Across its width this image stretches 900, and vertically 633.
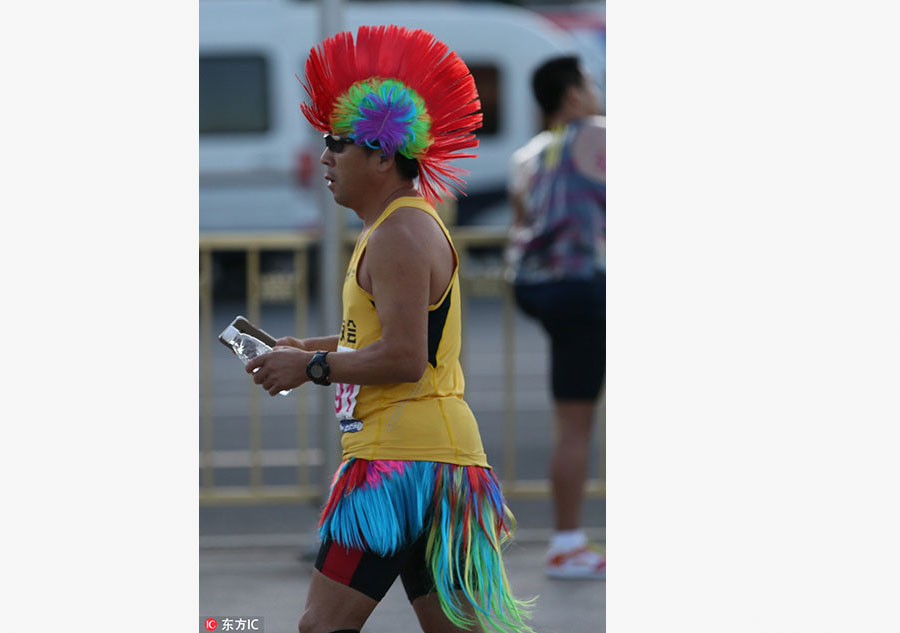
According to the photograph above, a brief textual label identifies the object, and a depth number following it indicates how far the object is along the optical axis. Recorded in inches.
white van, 1360.7
